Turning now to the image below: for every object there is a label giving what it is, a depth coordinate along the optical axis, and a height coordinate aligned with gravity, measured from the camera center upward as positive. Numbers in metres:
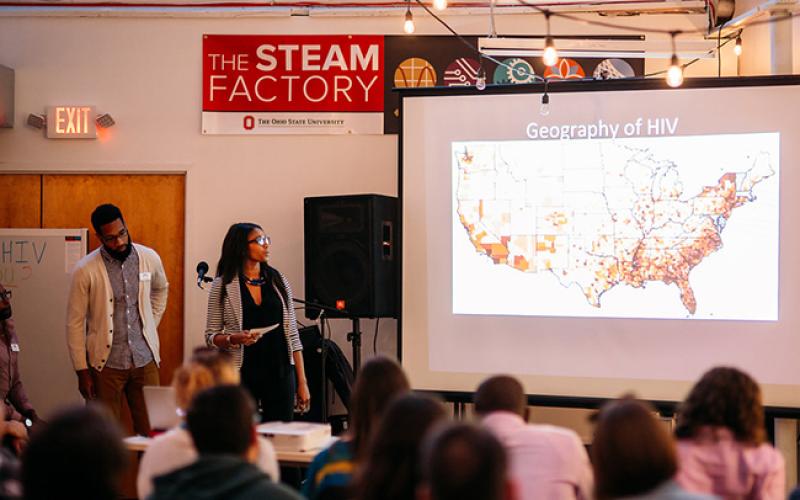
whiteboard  7.44 -0.36
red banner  7.44 +1.34
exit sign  7.57 +0.97
